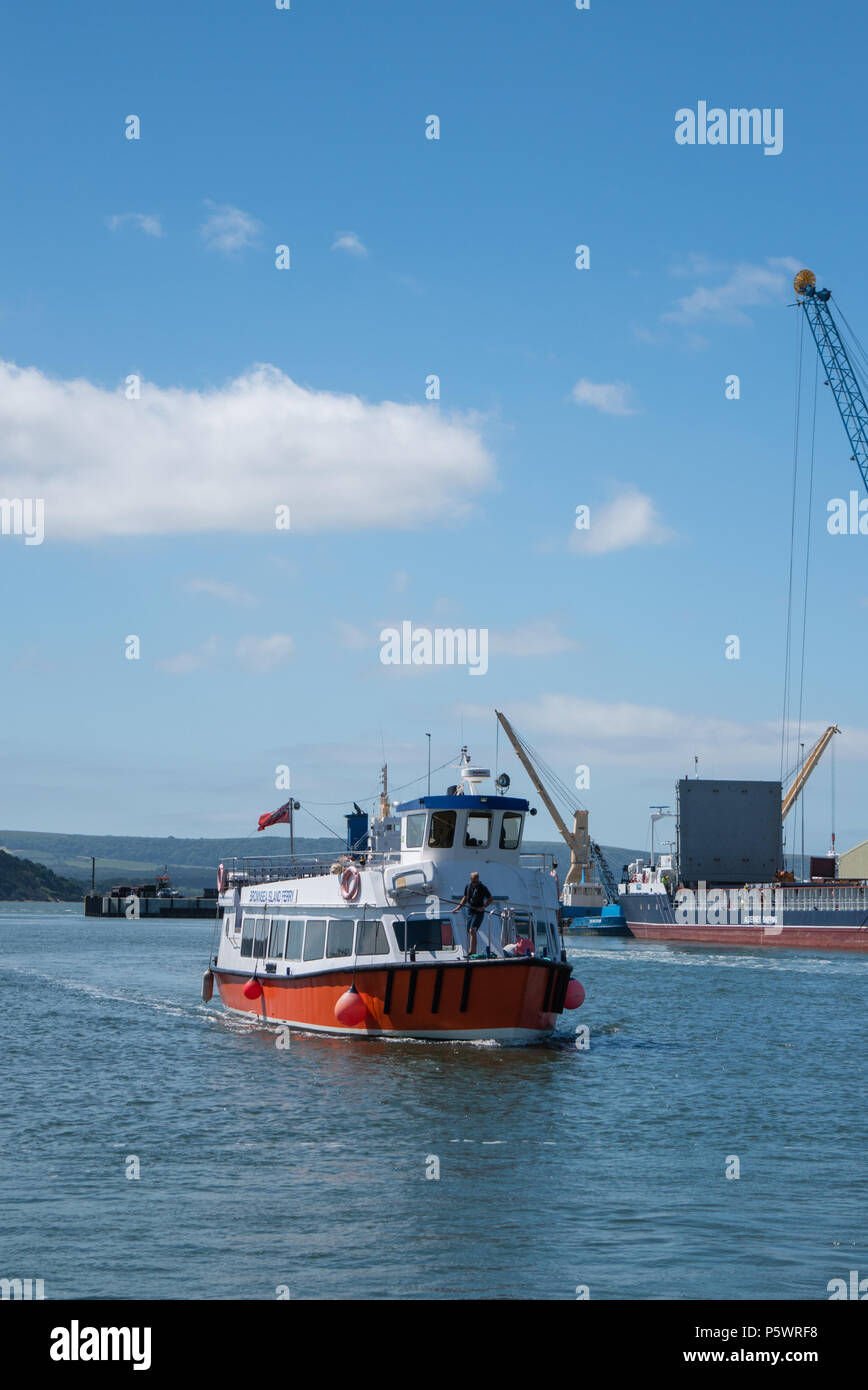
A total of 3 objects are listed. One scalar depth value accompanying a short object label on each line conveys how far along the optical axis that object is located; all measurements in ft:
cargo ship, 365.61
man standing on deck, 111.86
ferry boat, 111.55
